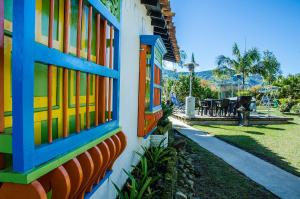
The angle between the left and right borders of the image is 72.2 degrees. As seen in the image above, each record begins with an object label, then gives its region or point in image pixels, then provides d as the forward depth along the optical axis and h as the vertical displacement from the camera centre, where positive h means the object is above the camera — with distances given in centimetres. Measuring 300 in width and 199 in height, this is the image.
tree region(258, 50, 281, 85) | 2161 +314
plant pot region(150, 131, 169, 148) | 454 -96
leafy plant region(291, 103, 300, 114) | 1721 -86
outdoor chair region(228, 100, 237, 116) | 1168 -55
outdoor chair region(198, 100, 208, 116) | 1251 -53
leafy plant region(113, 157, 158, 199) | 223 -110
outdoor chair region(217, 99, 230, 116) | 1140 -48
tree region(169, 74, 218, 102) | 1602 +72
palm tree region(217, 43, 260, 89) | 2126 +389
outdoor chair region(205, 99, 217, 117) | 1191 -51
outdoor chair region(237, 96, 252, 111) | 1101 -18
